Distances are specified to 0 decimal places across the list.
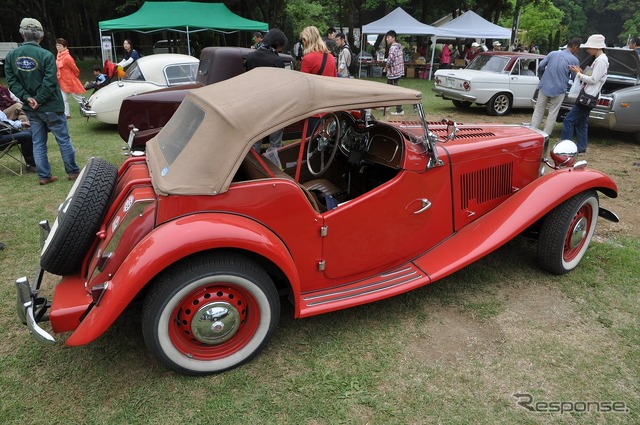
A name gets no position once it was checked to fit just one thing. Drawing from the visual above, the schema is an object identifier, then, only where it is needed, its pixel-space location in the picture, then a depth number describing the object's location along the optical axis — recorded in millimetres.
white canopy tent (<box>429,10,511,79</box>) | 19438
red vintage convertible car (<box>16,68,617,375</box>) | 2518
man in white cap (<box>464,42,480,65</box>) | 21266
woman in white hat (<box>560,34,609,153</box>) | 7096
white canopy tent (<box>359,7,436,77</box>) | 20016
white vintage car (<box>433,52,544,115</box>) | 11344
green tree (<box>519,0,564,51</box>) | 43281
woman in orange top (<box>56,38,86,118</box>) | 9867
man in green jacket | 5477
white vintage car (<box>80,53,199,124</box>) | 9102
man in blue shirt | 7746
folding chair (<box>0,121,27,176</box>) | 6305
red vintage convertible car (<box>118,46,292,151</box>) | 7223
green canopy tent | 16641
